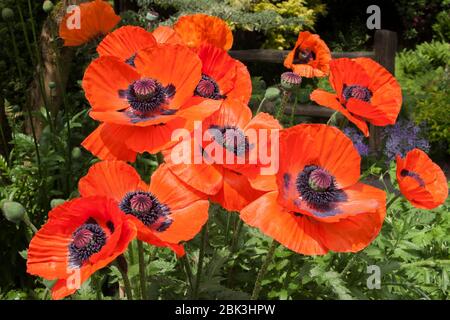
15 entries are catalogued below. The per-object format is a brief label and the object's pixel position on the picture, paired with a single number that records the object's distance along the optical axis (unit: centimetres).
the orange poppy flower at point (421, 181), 122
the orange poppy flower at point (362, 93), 117
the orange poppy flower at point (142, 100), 101
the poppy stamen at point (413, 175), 125
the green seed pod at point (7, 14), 206
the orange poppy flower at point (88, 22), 150
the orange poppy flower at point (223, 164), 97
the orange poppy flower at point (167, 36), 120
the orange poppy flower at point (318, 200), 95
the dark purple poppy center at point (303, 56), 171
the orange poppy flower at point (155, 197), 100
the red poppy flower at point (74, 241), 91
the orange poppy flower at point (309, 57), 164
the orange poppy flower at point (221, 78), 116
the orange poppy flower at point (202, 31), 125
